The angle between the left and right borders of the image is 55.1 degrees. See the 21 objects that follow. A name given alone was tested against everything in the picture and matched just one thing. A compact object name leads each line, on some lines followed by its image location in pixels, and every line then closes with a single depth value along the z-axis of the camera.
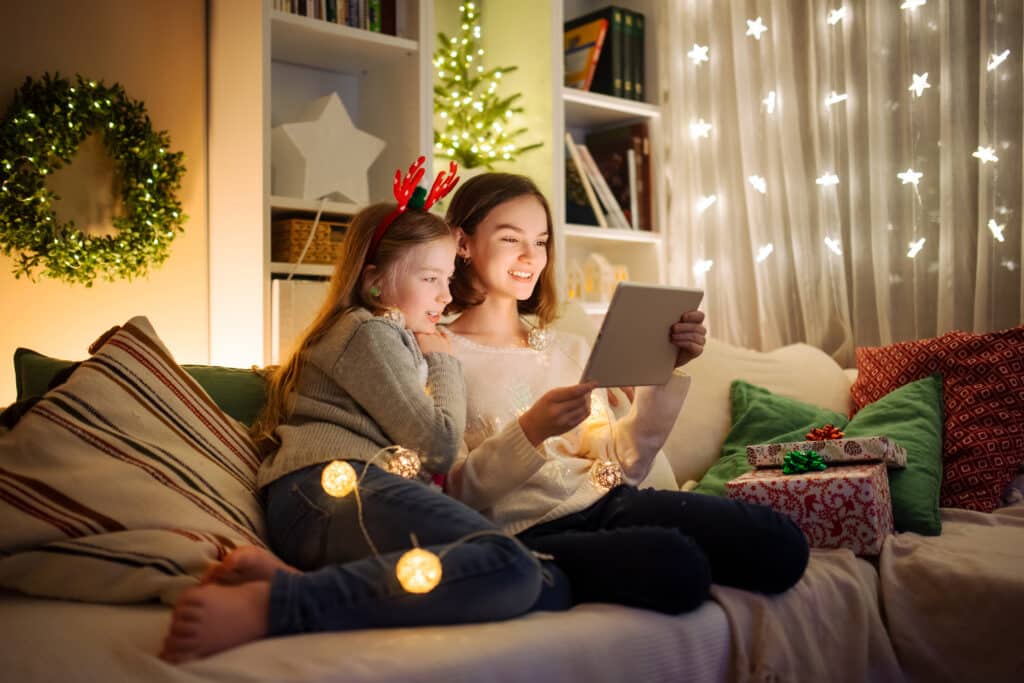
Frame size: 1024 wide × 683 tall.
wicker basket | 2.74
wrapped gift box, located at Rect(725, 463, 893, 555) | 1.76
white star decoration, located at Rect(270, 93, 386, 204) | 2.78
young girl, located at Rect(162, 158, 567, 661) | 1.17
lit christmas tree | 3.33
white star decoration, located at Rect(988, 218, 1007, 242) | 2.56
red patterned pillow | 2.10
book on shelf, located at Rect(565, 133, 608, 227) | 3.42
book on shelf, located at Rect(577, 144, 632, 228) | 3.47
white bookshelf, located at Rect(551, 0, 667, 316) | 3.29
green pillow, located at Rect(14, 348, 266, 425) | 1.77
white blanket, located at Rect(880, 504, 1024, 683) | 1.53
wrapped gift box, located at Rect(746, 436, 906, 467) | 1.92
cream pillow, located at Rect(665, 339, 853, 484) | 2.37
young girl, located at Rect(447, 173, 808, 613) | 1.42
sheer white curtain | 2.58
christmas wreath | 2.59
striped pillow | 1.32
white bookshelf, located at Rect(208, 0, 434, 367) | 2.67
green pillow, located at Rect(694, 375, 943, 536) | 1.94
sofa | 1.13
